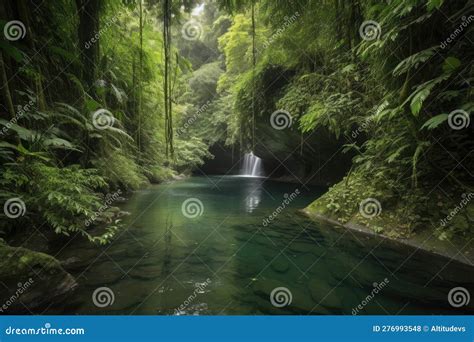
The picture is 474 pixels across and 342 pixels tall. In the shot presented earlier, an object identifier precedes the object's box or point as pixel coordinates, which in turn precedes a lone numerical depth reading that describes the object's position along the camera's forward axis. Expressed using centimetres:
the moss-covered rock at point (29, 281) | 307
